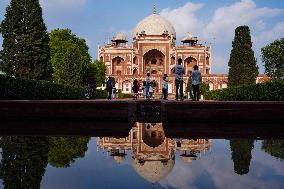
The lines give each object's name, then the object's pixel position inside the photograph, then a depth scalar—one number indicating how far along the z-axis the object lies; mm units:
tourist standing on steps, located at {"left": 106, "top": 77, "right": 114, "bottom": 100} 22417
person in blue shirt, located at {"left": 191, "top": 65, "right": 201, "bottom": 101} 13766
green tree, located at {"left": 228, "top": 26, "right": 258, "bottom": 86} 31894
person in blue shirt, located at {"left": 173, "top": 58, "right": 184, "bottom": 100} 14102
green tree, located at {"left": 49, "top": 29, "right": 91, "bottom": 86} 34438
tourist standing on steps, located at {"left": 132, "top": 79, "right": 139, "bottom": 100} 23405
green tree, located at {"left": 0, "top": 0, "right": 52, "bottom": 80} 29484
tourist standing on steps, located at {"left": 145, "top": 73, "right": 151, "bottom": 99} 20564
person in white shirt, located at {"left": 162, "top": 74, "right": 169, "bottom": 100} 20075
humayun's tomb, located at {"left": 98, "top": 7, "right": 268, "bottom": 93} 67438
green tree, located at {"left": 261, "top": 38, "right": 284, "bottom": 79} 47703
